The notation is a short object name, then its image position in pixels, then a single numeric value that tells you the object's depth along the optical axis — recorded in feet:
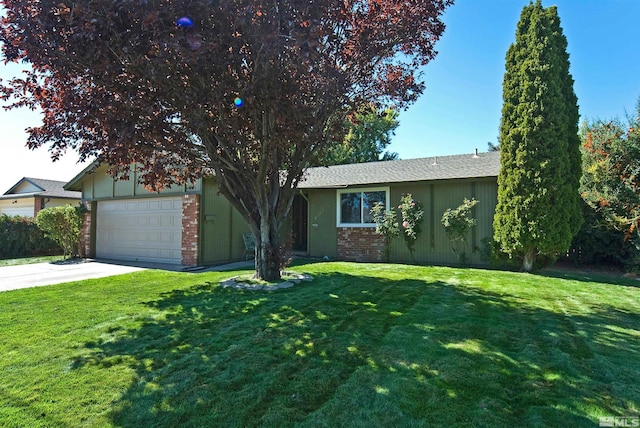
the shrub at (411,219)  34.45
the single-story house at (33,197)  60.34
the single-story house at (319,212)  34.37
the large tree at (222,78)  14.67
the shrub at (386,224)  35.24
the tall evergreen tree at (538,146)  26.71
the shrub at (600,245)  29.66
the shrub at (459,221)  31.53
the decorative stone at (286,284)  21.98
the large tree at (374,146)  85.76
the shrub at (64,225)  43.16
